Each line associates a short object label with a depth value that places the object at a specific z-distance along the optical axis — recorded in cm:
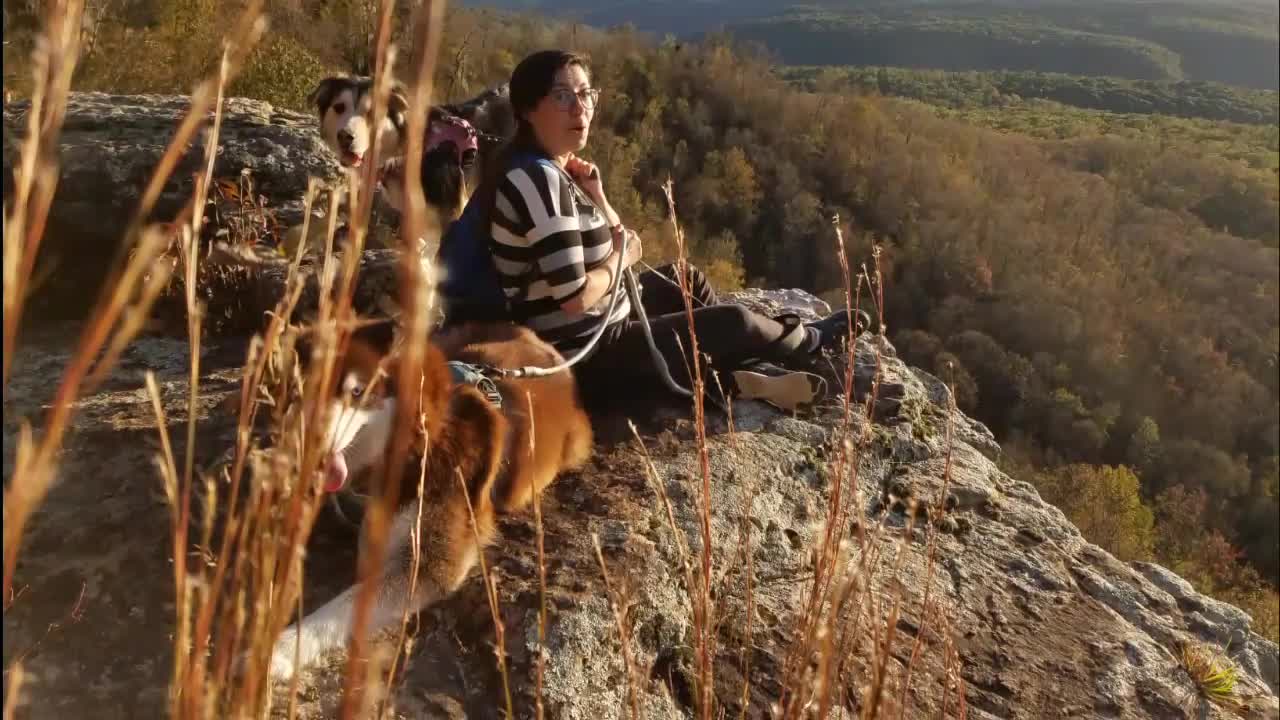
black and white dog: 288
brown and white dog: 174
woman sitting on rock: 251
